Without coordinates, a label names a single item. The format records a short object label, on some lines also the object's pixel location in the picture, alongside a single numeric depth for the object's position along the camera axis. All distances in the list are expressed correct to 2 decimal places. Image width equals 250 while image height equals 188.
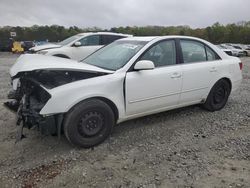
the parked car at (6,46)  20.52
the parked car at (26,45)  20.01
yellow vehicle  19.12
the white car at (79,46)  7.17
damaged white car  2.55
